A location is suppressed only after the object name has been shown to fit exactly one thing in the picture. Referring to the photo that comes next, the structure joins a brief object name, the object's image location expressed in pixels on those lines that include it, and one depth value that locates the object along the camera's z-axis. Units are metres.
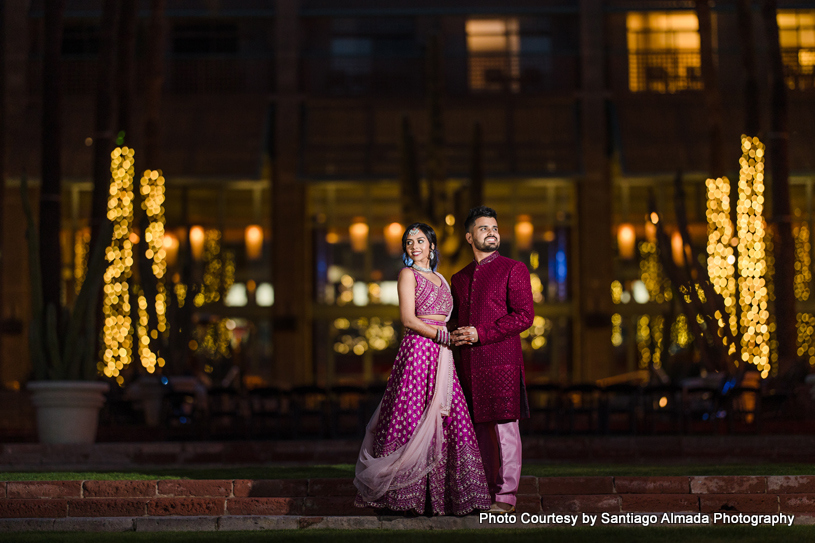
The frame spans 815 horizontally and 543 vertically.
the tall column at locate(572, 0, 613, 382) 24.19
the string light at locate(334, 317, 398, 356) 25.16
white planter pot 11.66
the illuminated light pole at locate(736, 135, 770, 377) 16.28
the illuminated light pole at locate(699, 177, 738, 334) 16.72
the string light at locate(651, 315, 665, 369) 24.19
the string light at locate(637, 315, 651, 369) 24.69
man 6.28
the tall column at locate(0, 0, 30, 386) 23.95
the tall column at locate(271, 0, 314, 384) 24.47
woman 6.19
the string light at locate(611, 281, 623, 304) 24.80
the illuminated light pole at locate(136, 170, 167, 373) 16.06
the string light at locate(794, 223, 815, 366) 24.66
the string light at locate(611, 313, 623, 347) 24.69
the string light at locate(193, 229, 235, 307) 25.06
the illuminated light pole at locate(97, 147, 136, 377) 16.53
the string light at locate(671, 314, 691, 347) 24.05
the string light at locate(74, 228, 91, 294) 24.62
